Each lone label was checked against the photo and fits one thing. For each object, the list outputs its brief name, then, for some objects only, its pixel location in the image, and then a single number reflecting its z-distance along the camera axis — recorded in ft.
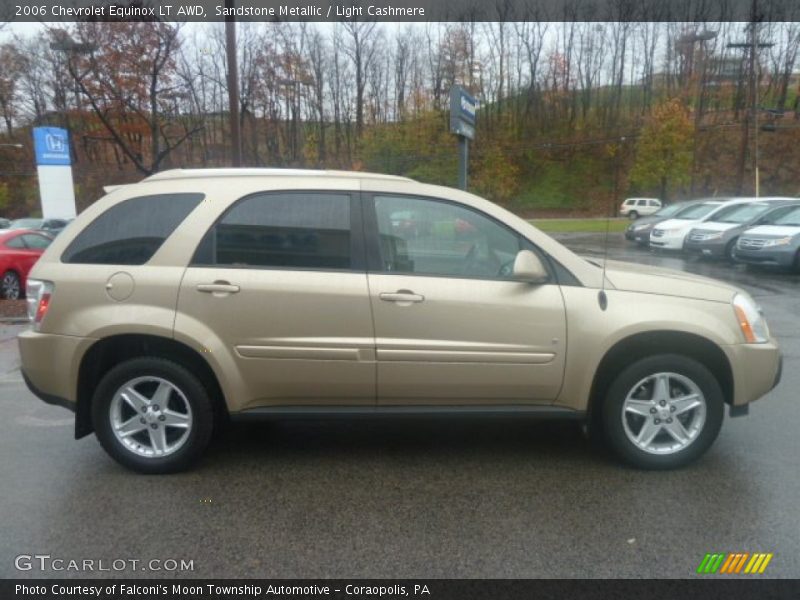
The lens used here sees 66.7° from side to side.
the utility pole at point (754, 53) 93.81
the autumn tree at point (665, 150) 90.48
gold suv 11.90
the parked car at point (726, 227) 49.60
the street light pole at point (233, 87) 39.14
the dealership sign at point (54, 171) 73.26
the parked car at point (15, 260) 36.35
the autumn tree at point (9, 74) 113.59
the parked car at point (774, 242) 42.34
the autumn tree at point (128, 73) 95.50
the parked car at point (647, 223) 64.69
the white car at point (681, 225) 56.49
